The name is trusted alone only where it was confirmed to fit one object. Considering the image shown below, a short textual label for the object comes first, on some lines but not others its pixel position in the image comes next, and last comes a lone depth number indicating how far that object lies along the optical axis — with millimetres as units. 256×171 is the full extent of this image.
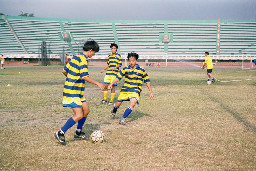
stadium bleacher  63750
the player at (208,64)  18717
